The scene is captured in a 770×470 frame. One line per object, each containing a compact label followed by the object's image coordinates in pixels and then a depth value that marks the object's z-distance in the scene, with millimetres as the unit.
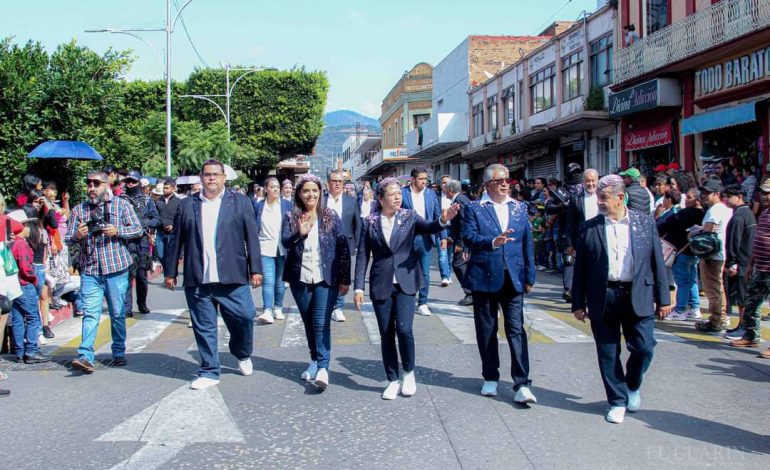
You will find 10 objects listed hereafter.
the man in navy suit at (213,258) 6652
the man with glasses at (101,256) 7238
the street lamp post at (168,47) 22359
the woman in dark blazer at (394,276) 6180
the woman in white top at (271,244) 9898
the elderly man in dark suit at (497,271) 6008
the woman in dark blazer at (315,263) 6598
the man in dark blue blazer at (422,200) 10586
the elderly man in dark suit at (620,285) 5555
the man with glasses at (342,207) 9586
